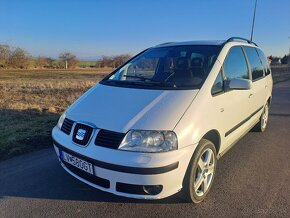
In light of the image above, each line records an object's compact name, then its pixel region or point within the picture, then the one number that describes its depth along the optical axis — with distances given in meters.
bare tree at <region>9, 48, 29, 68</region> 51.44
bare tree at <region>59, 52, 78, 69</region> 63.32
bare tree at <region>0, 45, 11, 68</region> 51.22
